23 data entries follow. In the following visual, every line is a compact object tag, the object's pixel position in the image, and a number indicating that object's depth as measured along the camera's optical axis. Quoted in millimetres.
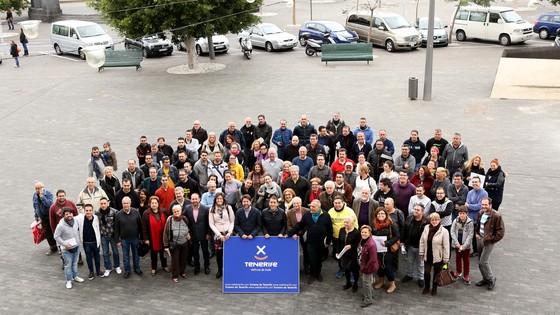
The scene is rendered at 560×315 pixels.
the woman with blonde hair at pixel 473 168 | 11469
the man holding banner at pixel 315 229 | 10062
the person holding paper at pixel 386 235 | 9812
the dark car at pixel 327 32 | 29953
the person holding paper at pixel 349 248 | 9680
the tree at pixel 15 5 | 40812
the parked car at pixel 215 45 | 30711
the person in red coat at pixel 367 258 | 9452
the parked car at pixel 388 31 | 29625
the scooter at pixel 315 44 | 29125
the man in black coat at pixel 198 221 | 10461
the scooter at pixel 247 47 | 29312
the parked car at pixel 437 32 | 30375
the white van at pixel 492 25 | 29812
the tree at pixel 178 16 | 24578
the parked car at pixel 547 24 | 30723
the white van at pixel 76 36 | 31203
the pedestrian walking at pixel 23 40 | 32188
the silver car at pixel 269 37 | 30859
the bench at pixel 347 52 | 27359
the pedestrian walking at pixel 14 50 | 28633
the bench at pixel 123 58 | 28375
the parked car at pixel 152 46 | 30844
